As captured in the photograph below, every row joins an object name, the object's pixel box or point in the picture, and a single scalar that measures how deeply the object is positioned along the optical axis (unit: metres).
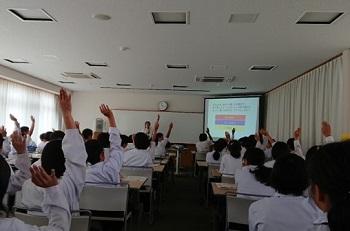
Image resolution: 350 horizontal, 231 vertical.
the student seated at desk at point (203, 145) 9.77
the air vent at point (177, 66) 7.35
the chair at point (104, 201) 3.17
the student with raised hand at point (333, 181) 0.83
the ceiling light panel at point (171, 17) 4.11
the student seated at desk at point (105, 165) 3.59
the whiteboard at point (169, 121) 13.29
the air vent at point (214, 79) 8.80
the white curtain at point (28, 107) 9.32
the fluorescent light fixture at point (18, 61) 7.54
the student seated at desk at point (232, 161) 5.28
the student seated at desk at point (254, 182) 3.28
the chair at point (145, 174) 4.73
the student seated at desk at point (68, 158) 1.94
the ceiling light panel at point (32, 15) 4.16
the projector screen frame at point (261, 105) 11.37
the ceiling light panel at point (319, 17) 3.93
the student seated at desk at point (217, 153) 6.96
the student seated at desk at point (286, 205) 2.08
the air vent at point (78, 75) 9.06
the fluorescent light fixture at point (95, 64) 7.50
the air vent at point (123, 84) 10.93
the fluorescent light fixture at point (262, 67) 7.15
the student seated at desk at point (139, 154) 5.40
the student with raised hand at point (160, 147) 8.79
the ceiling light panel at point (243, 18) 4.04
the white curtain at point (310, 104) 6.11
